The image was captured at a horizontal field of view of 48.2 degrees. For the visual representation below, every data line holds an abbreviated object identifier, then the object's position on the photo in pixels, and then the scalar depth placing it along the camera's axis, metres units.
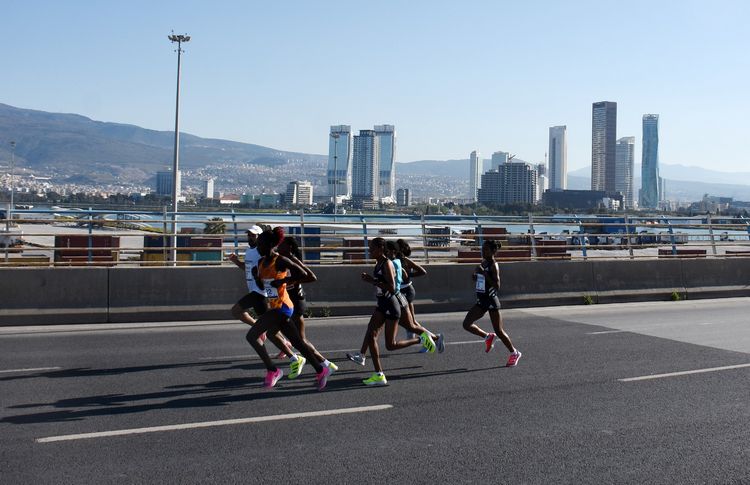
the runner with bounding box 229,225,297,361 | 9.29
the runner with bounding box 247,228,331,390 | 8.89
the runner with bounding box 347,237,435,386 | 9.26
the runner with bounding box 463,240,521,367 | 10.48
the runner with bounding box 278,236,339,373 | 10.10
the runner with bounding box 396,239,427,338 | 11.20
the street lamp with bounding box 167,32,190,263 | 35.37
